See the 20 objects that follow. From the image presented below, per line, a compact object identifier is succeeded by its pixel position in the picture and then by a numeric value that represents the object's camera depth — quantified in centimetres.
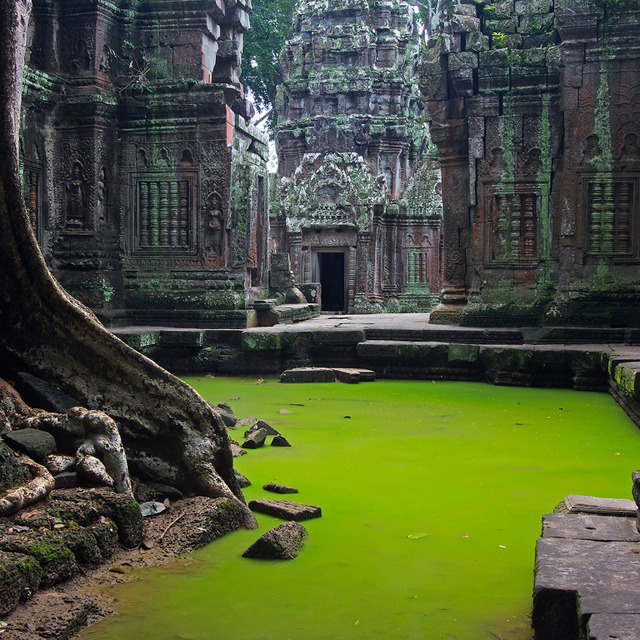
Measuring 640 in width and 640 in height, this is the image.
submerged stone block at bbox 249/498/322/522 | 325
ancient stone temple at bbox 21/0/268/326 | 932
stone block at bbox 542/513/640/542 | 255
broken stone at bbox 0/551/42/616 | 220
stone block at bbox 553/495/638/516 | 281
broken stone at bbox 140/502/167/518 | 314
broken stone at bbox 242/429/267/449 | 465
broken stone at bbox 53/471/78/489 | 301
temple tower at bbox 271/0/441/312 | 1902
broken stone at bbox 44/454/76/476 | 307
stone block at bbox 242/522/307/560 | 280
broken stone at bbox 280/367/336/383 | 788
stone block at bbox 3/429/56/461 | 304
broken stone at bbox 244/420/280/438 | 495
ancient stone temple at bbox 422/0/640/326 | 870
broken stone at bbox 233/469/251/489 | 381
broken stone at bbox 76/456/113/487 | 304
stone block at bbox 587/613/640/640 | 182
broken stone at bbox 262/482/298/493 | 369
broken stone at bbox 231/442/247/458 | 446
